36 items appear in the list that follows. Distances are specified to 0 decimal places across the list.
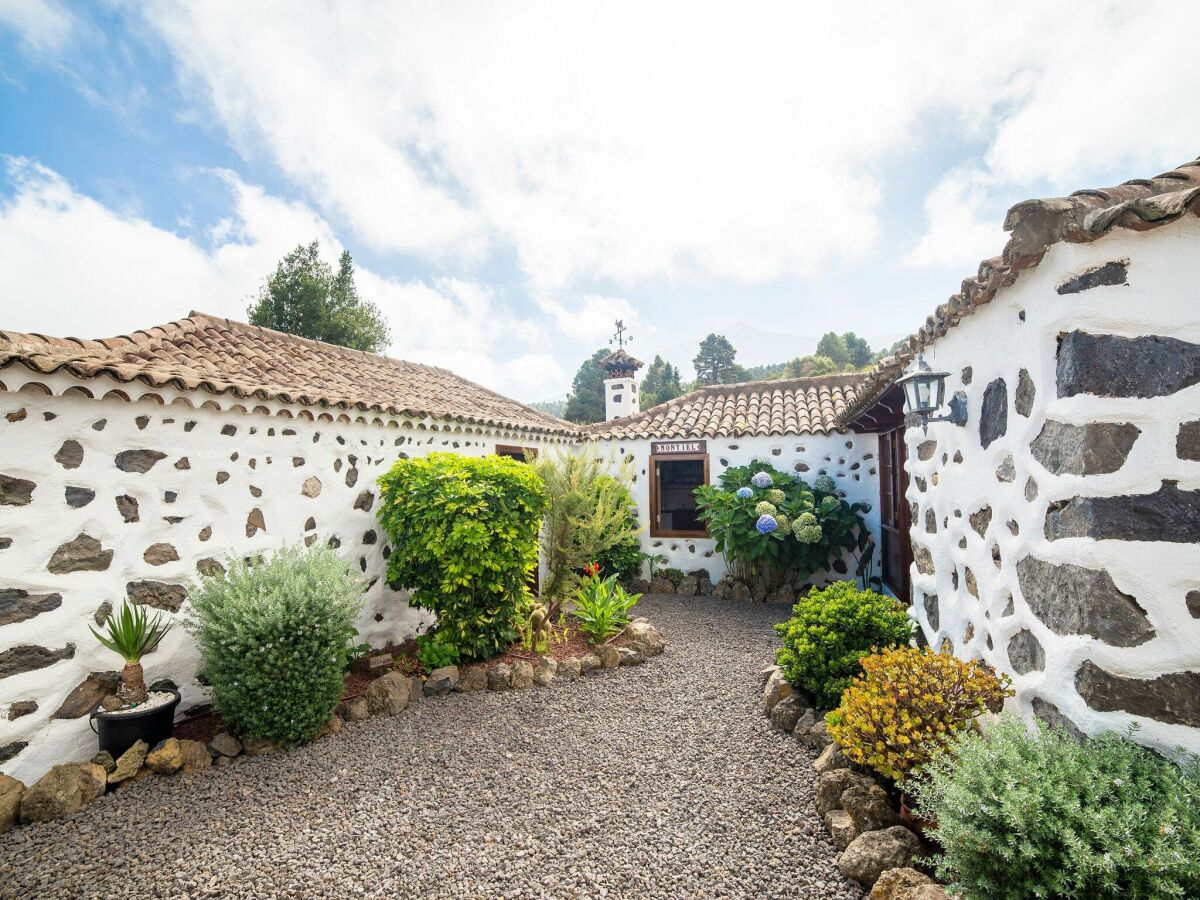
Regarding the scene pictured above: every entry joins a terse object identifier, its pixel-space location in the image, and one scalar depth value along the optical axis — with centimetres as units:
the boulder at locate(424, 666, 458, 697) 471
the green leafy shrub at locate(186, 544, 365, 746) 368
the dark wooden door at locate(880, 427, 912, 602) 582
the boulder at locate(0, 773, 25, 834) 302
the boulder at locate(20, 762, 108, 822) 305
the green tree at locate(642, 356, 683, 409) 3269
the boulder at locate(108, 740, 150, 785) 335
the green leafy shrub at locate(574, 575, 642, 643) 585
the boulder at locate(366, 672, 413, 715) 435
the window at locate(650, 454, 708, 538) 1436
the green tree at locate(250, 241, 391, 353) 1878
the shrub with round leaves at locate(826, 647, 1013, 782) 251
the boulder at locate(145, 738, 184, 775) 345
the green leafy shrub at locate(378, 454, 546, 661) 502
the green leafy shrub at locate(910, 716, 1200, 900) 153
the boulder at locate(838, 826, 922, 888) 234
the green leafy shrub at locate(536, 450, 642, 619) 574
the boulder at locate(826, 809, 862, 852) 259
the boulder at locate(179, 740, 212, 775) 353
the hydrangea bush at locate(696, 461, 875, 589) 752
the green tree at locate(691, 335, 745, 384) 4022
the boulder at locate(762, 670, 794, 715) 417
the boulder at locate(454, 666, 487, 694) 479
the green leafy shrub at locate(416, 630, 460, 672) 504
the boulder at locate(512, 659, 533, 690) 484
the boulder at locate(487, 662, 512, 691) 483
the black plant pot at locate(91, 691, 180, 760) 346
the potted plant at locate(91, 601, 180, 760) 348
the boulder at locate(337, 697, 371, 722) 426
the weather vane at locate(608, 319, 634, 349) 1468
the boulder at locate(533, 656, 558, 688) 495
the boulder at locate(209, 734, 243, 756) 369
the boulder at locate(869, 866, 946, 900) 202
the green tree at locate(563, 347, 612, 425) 2895
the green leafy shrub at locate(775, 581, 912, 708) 384
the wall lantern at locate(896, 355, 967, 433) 363
